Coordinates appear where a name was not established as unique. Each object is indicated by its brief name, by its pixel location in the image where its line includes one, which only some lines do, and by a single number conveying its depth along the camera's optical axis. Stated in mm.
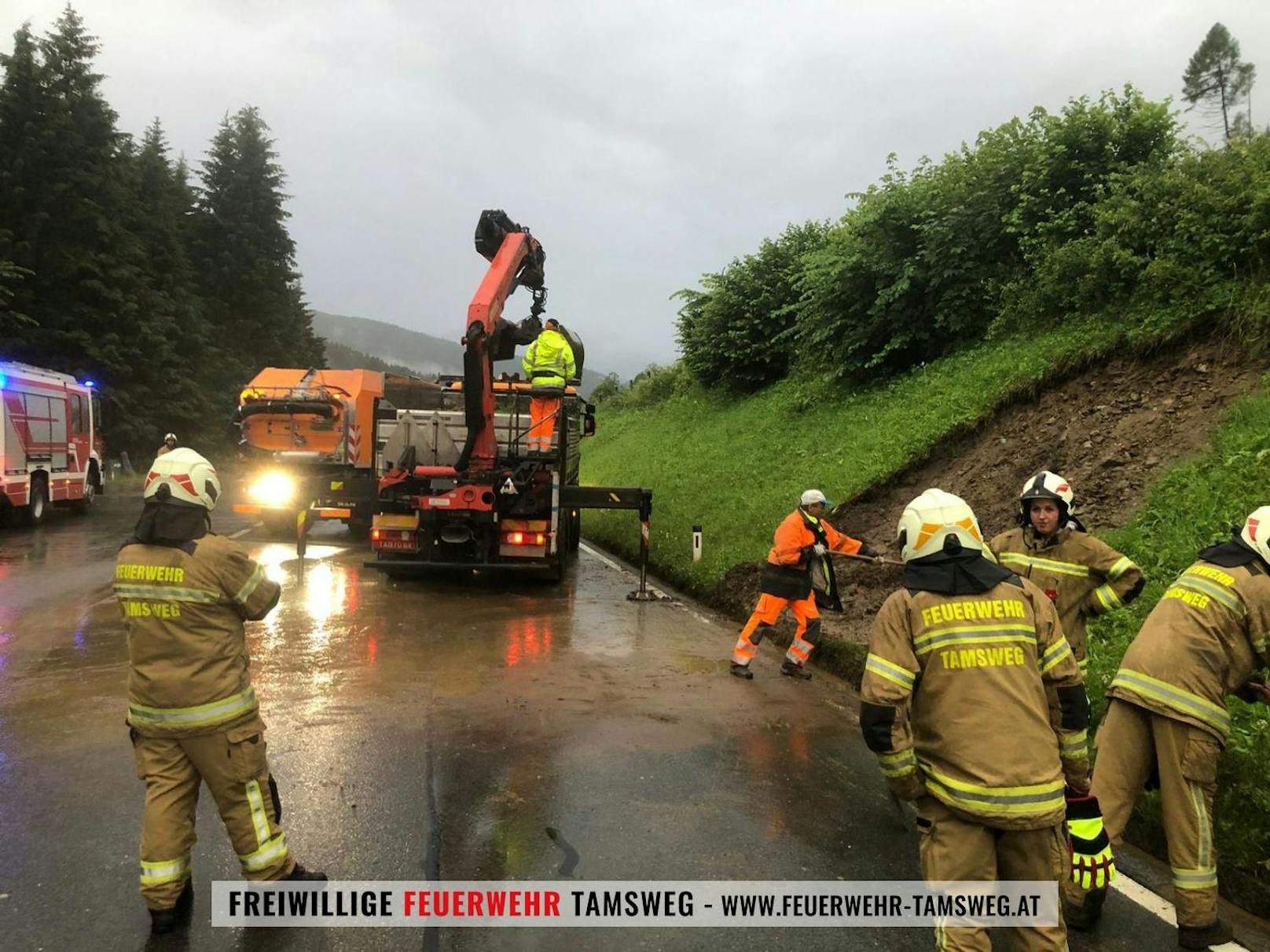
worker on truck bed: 10016
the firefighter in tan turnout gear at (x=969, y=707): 2527
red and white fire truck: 14164
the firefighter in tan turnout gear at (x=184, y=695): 3117
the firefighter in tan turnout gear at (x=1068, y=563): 4070
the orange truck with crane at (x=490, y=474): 9391
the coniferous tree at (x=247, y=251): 40906
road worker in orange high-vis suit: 6699
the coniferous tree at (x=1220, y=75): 41781
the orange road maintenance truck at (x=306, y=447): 13648
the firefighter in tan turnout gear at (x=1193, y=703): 3156
